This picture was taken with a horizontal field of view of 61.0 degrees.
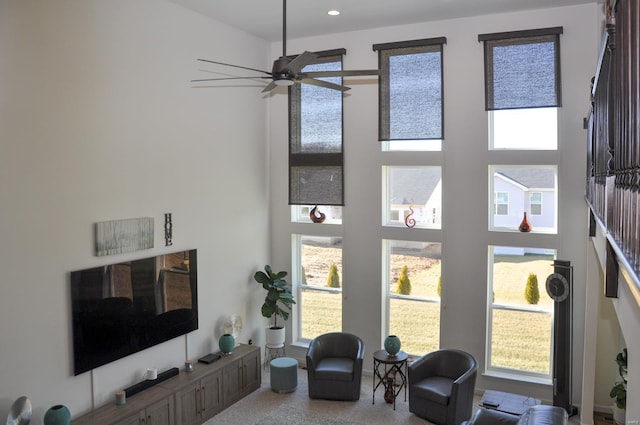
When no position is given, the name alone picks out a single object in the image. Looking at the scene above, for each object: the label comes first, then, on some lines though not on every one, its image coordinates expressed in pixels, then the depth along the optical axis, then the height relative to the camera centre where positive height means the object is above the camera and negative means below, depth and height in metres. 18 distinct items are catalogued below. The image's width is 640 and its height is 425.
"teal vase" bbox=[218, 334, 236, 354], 7.33 -1.91
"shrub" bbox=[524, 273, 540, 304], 7.29 -1.20
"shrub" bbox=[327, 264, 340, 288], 8.53 -1.20
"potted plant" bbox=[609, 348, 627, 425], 5.96 -2.12
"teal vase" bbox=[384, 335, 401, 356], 7.09 -1.89
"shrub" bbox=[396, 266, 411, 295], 8.04 -1.21
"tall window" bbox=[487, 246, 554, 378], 7.25 -1.51
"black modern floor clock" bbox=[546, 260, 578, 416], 6.59 -1.60
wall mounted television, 5.60 -1.18
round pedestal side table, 7.02 -2.21
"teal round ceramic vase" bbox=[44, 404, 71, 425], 5.02 -1.98
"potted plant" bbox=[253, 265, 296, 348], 8.08 -1.44
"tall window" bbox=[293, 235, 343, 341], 8.54 -1.32
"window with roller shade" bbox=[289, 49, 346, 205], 8.16 +0.93
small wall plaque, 5.78 -0.37
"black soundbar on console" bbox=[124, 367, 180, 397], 6.03 -2.08
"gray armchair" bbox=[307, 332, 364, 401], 7.08 -2.26
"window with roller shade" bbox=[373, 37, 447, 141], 7.52 +1.56
